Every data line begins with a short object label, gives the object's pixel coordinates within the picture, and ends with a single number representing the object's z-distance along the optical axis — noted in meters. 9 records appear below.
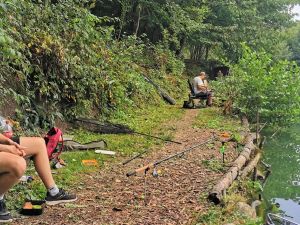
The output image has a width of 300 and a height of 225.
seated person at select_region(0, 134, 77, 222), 3.34
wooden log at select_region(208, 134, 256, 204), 4.76
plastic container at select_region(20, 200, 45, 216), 3.86
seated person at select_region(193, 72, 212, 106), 13.82
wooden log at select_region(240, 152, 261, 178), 6.64
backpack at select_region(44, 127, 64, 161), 4.95
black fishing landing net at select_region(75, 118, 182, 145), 8.31
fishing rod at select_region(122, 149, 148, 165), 6.10
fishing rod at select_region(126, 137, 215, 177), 5.24
